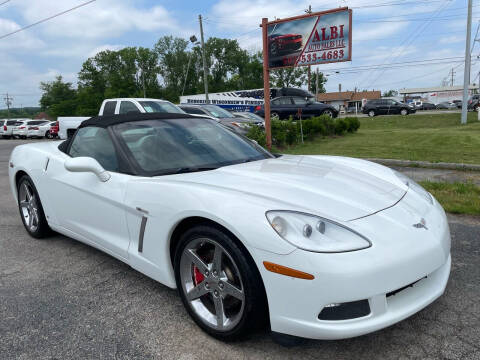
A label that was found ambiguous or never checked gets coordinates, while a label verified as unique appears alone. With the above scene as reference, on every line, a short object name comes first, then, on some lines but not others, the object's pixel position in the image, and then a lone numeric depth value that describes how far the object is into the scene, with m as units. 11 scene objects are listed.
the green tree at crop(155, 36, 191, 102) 78.81
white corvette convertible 1.83
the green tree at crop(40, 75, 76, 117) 77.56
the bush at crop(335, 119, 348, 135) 14.78
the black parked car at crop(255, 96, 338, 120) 20.61
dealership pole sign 11.45
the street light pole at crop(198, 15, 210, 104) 32.02
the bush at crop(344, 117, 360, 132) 15.66
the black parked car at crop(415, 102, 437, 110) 56.94
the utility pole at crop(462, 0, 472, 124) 18.11
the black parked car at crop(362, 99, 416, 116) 31.98
